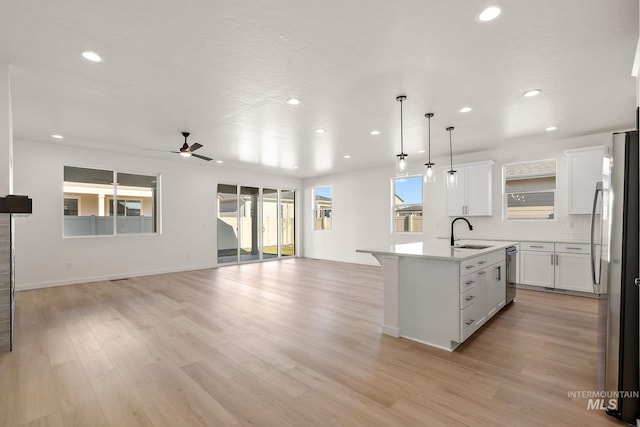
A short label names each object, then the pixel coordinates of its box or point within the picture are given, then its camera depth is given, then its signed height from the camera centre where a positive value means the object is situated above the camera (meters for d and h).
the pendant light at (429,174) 3.80 +0.47
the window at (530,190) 5.65 +0.41
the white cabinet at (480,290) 2.97 -0.90
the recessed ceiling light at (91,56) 2.60 +1.38
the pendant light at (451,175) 4.18 +0.58
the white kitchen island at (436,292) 2.93 -0.85
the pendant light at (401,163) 3.46 +0.56
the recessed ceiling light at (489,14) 2.02 +1.37
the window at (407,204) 7.46 +0.18
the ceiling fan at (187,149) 4.65 +1.01
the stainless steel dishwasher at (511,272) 4.32 -0.90
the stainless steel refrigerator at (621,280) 1.87 -0.44
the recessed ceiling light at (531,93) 3.36 +1.35
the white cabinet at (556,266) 4.86 -0.93
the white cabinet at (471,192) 6.03 +0.40
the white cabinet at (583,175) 4.89 +0.59
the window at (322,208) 9.55 +0.12
